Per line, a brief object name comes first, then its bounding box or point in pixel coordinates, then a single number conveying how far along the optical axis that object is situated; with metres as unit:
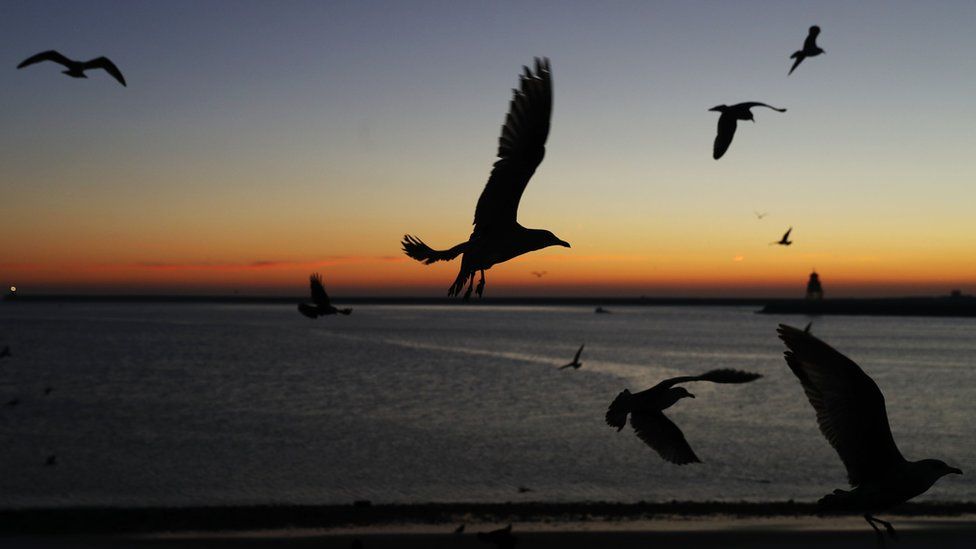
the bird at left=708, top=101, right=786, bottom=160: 8.79
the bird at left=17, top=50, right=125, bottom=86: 8.86
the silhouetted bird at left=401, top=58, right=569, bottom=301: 6.62
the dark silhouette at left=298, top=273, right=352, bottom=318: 11.50
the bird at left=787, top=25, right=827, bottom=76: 10.54
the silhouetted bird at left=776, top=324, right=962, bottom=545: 5.92
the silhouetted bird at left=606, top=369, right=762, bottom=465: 7.13
